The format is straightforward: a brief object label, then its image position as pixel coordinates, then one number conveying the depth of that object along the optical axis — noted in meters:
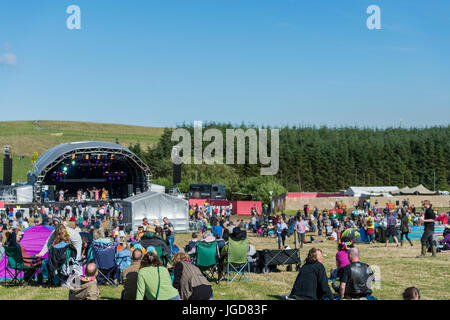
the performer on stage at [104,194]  47.77
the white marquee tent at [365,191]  60.45
